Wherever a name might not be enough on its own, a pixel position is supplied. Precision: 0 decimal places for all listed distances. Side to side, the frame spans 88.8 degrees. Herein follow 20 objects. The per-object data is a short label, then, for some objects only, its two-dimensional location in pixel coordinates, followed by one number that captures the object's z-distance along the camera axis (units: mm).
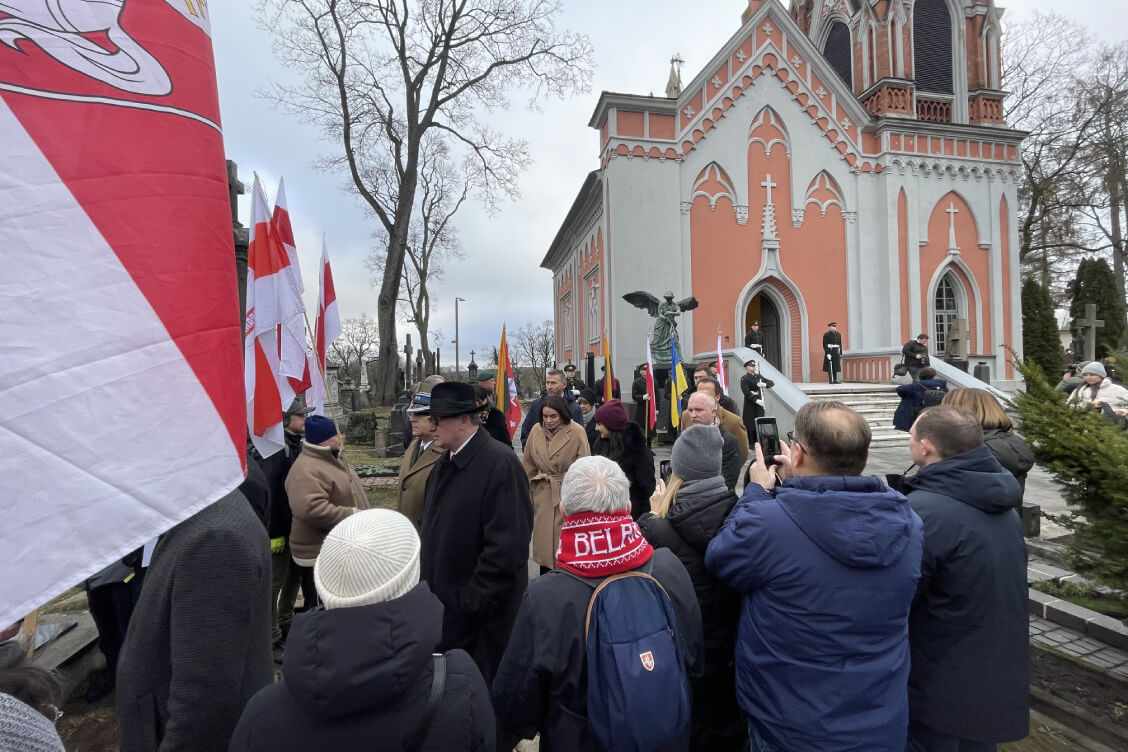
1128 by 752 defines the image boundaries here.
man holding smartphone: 1662
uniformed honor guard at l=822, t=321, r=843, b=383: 16062
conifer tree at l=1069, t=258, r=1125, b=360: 23812
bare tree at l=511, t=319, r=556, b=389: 57731
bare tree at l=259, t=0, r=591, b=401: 18453
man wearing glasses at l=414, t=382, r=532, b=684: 2488
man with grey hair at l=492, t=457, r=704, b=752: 1592
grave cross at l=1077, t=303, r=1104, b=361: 17191
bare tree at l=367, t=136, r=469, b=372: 31438
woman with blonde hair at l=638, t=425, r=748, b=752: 2014
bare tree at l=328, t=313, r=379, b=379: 54219
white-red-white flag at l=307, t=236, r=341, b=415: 3986
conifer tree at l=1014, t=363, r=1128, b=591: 2947
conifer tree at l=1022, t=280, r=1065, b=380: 22891
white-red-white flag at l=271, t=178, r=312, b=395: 3217
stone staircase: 12039
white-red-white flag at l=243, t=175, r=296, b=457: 2826
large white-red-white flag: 1153
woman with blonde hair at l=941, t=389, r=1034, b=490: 3279
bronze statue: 12469
